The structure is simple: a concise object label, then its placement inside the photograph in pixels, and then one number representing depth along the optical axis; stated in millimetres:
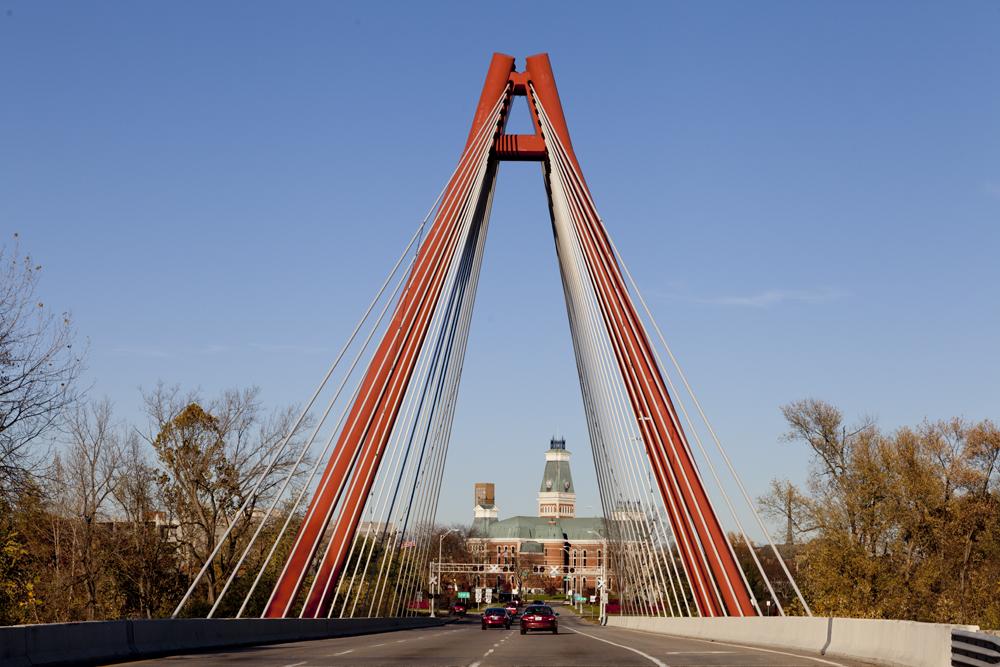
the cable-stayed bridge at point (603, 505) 19625
